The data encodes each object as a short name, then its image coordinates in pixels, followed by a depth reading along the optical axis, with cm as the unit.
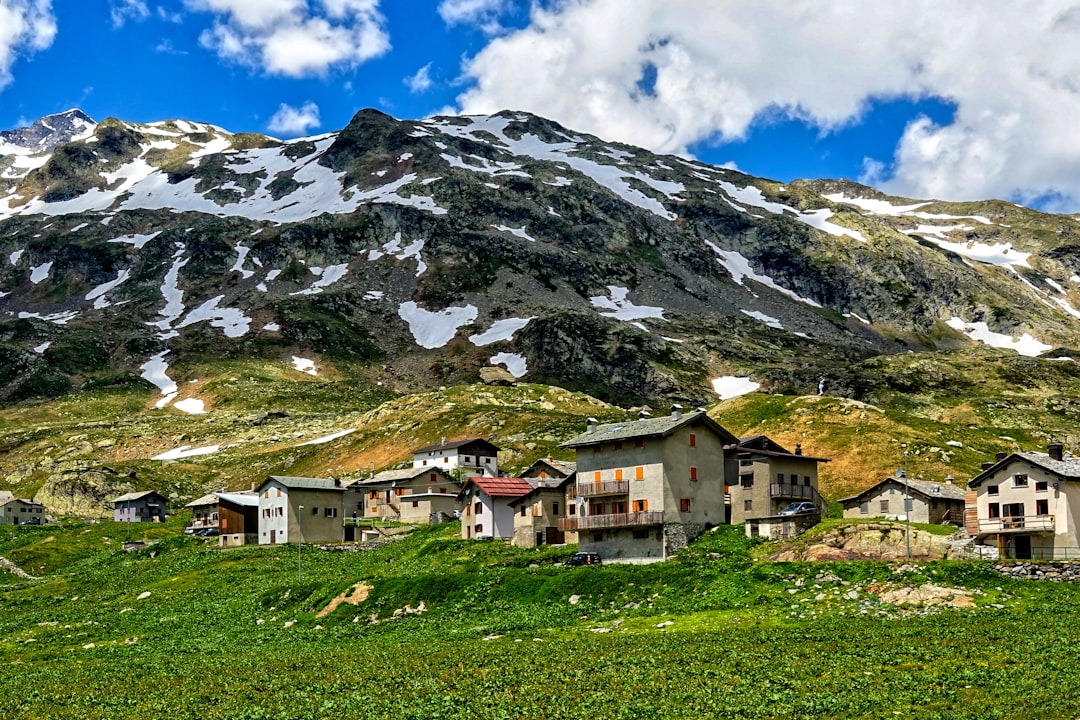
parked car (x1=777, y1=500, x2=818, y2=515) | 7532
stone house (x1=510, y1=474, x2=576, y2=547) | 8638
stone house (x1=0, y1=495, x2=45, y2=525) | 14975
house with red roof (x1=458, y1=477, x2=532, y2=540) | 9312
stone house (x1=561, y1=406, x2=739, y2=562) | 7381
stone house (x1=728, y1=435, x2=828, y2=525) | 8138
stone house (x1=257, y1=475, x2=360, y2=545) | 11138
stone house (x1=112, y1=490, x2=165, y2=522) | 14900
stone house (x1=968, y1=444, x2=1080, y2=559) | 6581
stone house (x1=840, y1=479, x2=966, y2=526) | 8988
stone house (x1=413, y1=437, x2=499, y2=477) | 14562
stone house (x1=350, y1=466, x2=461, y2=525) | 12631
